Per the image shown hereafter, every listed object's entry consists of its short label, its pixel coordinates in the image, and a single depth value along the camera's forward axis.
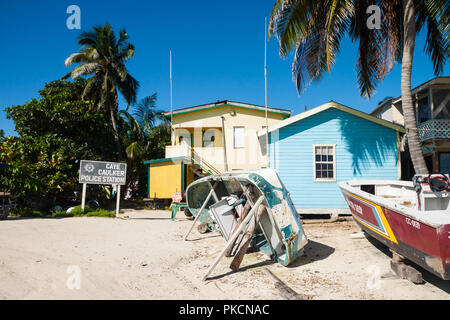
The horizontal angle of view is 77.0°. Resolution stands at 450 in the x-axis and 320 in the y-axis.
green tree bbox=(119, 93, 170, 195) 21.78
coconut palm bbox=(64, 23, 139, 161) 20.80
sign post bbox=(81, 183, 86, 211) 12.91
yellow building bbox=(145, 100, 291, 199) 18.27
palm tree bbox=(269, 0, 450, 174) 9.62
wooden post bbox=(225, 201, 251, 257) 6.20
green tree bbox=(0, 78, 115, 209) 15.02
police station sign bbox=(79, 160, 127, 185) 12.86
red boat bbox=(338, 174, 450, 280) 4.06
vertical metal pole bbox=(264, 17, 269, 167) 12.16
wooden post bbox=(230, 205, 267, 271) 5.63
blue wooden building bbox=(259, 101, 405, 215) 11.94
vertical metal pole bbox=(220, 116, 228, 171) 18.34
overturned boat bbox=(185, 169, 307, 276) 5.75
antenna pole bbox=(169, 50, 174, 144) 19.58
